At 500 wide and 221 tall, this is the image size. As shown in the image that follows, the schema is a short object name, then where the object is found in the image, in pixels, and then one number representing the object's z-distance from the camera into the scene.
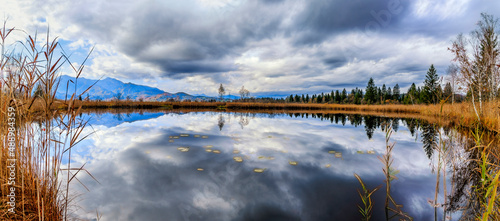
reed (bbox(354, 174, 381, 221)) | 2.88
